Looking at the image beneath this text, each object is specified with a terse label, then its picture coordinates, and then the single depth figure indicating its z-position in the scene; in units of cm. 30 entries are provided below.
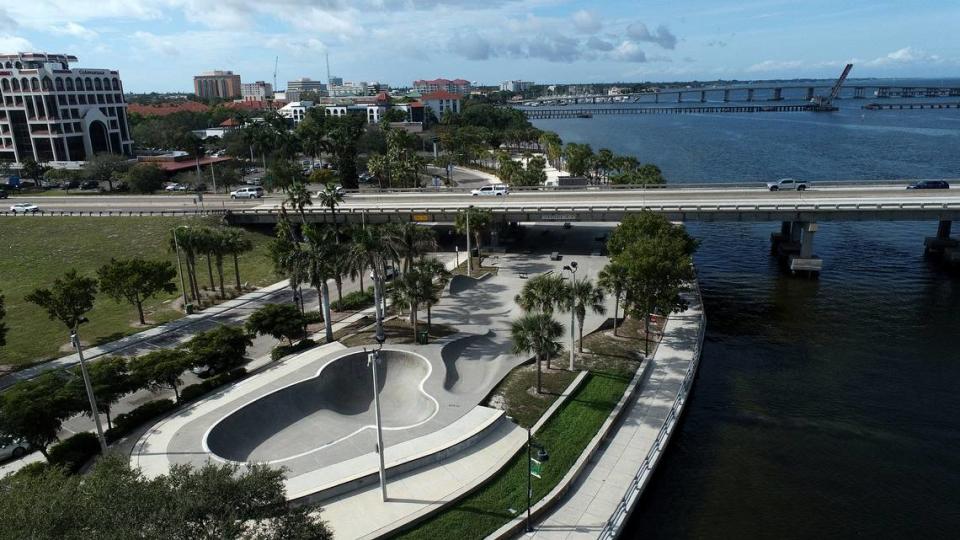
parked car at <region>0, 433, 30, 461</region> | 3245
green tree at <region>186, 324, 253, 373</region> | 4022
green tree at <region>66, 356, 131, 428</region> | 3244
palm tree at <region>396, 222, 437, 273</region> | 5188
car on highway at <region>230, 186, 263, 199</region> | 9569
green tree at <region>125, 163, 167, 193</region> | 10606
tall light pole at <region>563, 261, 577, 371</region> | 4066
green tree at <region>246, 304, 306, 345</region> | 4444
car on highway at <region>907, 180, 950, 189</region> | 7681
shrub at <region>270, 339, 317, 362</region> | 4406
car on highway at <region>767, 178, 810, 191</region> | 7975
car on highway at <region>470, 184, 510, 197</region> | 8744
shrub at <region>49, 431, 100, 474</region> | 3077
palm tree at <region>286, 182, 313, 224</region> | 5291
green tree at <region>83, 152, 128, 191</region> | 11194
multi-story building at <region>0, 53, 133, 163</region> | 12181
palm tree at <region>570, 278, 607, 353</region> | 4178
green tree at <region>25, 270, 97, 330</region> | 4384
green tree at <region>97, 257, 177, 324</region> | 4969
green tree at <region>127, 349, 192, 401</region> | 3578
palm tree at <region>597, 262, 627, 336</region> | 4662
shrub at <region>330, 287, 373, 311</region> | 5603
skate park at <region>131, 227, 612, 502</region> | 3070
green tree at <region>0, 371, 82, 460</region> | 2930
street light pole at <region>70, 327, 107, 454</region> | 2677
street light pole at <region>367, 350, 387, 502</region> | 2618
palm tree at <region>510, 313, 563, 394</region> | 3634
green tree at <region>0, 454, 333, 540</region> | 1672
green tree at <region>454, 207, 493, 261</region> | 6844
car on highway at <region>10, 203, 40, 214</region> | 8812
